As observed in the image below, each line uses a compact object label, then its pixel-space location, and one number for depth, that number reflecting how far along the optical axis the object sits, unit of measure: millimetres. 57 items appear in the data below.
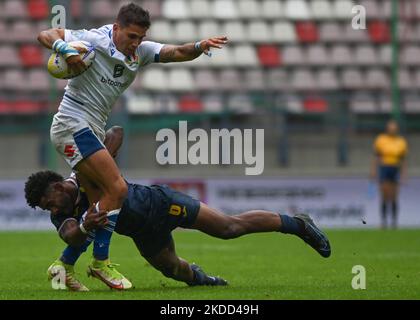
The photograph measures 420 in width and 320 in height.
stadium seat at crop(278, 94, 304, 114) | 20250
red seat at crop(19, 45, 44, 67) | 22297
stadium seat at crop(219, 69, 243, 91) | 22594
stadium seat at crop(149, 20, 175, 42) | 22984
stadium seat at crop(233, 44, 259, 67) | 23094
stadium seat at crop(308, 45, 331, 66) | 23047
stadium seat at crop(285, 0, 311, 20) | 23469
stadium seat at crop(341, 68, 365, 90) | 22938
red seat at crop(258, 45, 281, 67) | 23047
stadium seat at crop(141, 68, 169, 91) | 22484
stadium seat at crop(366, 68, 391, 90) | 22609
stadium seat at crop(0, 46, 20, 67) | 22453
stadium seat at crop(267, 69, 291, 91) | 21828
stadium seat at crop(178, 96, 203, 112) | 20688
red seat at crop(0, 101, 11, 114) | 20094
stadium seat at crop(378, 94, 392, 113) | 20509
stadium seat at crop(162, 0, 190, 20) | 23234
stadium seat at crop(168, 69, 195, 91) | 22547
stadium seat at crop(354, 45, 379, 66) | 22828
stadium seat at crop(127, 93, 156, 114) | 20172
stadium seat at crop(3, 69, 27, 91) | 22125
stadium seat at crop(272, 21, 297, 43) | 23391
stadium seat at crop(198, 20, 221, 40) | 23156
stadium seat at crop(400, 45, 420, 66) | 22219
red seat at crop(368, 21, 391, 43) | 22719
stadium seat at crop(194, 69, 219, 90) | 22547
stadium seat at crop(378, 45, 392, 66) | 22469
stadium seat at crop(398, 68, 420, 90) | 22062
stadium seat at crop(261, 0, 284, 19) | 23469
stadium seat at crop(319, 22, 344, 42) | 23406
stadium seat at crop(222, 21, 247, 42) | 23484
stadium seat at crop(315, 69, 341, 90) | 22875
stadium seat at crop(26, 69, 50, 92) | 21656
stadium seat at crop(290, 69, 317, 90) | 22452
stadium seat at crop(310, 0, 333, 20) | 23531
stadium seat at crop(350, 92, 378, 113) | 20234
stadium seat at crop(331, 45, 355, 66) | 23109
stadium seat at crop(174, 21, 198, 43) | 22922
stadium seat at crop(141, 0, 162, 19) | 23250
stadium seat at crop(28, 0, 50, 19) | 22828
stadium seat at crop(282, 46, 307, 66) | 23000
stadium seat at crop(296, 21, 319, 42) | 23391
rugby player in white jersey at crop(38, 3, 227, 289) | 8422
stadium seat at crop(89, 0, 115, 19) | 22312
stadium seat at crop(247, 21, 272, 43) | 23469
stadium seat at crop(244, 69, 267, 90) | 21878
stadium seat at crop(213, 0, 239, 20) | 23469
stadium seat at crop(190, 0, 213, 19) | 23375
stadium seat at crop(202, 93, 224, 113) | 20188
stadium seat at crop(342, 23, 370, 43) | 23141
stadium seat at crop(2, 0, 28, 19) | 22906
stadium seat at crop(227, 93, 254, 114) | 20078
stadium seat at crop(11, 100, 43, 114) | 20000
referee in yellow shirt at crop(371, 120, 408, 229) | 19875
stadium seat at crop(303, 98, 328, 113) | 20312
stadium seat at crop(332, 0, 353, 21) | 23297
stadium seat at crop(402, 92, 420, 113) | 20609
